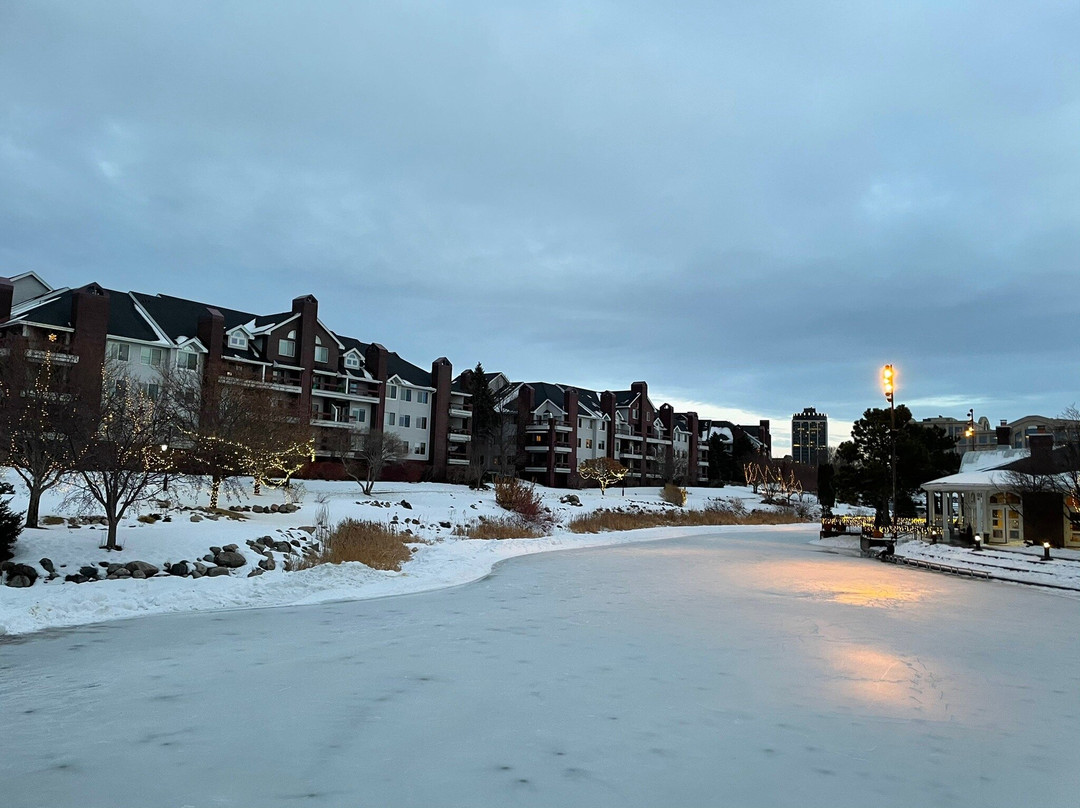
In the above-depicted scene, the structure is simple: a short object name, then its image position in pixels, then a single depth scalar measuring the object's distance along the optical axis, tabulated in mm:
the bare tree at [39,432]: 17281
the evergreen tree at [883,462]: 36719
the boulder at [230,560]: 16781
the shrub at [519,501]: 36344
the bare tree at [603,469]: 62438
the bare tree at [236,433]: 26828
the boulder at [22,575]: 13633
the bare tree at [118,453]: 16047
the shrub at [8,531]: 14275
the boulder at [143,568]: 15039
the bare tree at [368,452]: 47844
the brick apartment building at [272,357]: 40469
